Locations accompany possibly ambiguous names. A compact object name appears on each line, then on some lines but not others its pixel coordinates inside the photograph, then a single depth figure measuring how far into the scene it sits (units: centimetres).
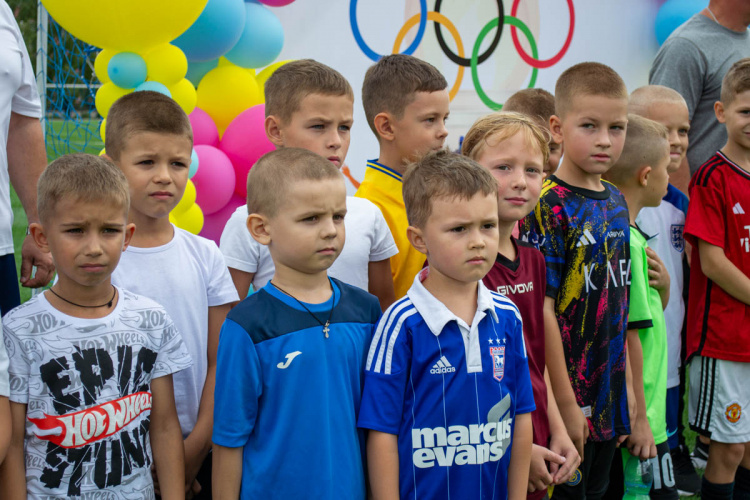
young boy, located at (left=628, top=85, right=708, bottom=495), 356
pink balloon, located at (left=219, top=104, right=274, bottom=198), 411
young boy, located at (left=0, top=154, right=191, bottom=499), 181
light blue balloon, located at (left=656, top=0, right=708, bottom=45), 603
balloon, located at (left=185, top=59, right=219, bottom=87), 429
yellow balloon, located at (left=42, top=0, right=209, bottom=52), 326
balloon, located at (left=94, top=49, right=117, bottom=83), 354
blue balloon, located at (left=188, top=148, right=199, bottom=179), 371
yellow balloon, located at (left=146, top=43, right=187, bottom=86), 350
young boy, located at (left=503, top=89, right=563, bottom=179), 334
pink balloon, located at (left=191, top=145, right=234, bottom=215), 398
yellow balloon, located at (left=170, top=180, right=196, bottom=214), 364
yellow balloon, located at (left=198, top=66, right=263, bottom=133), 428
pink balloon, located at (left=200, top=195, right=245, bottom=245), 437
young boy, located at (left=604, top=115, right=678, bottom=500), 288
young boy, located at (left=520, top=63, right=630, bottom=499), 260
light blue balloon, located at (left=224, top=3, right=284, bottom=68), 423
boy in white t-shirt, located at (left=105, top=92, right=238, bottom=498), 217
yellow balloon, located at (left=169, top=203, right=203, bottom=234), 371
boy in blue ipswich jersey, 194
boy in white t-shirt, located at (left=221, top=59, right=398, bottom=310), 239
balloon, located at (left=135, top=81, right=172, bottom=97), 337
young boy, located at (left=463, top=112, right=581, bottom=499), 229
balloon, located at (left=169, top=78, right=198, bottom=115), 364
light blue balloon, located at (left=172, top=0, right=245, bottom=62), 380
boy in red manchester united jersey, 321
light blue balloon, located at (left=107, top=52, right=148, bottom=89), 344
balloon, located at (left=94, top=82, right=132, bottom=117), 351
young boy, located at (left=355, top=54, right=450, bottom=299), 269
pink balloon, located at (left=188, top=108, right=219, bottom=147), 412
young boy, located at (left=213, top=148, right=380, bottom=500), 185
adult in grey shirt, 404
